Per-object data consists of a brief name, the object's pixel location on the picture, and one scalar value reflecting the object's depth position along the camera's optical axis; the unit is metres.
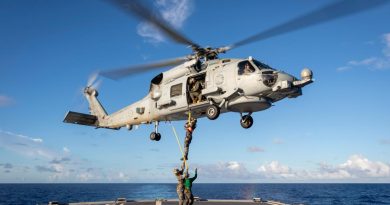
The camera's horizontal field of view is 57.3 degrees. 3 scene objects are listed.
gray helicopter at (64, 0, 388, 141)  17.11
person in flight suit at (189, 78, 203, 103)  19.77
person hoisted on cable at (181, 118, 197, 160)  16.16
